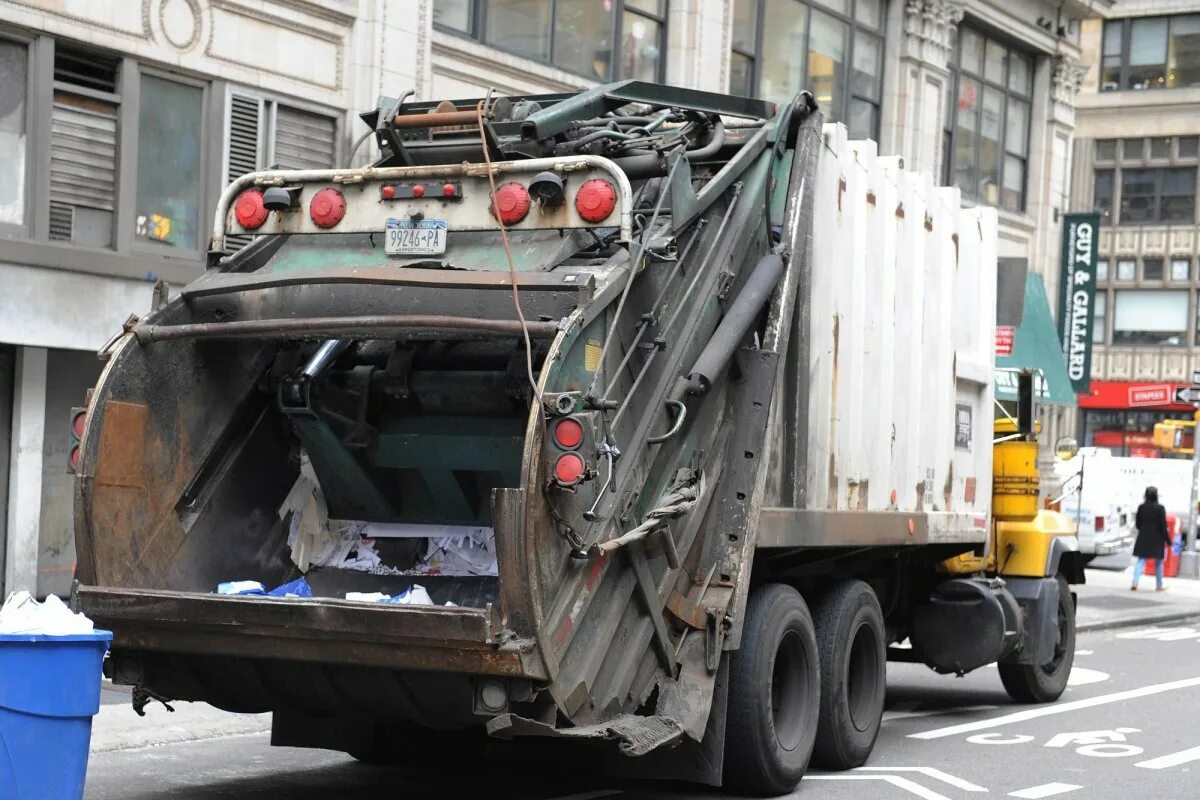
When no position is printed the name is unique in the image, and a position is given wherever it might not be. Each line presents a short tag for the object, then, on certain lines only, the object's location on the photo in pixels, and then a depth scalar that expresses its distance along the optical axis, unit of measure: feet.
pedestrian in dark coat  124.96
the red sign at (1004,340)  73.62
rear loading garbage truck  32.67
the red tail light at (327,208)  37.27
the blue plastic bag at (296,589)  37.31
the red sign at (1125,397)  252.45
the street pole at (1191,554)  146.37
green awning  109.50
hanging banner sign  154.77
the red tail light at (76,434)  34.41
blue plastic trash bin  30.03
